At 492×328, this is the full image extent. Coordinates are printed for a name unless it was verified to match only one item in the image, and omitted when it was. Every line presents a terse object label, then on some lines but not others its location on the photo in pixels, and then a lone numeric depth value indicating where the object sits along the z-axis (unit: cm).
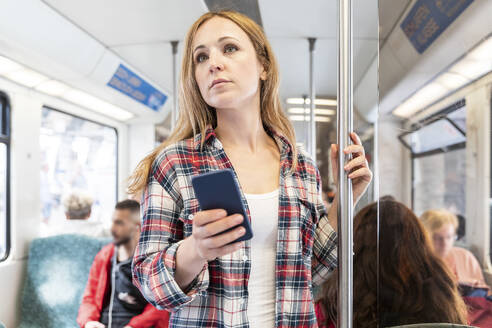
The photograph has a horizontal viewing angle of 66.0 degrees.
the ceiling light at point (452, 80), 175
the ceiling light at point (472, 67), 169
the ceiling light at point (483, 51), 167
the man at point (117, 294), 161
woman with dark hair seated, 188
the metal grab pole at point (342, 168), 131
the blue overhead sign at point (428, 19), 176
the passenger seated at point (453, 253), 174
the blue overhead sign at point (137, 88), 172
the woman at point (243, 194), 114
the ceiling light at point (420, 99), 184
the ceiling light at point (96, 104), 163
